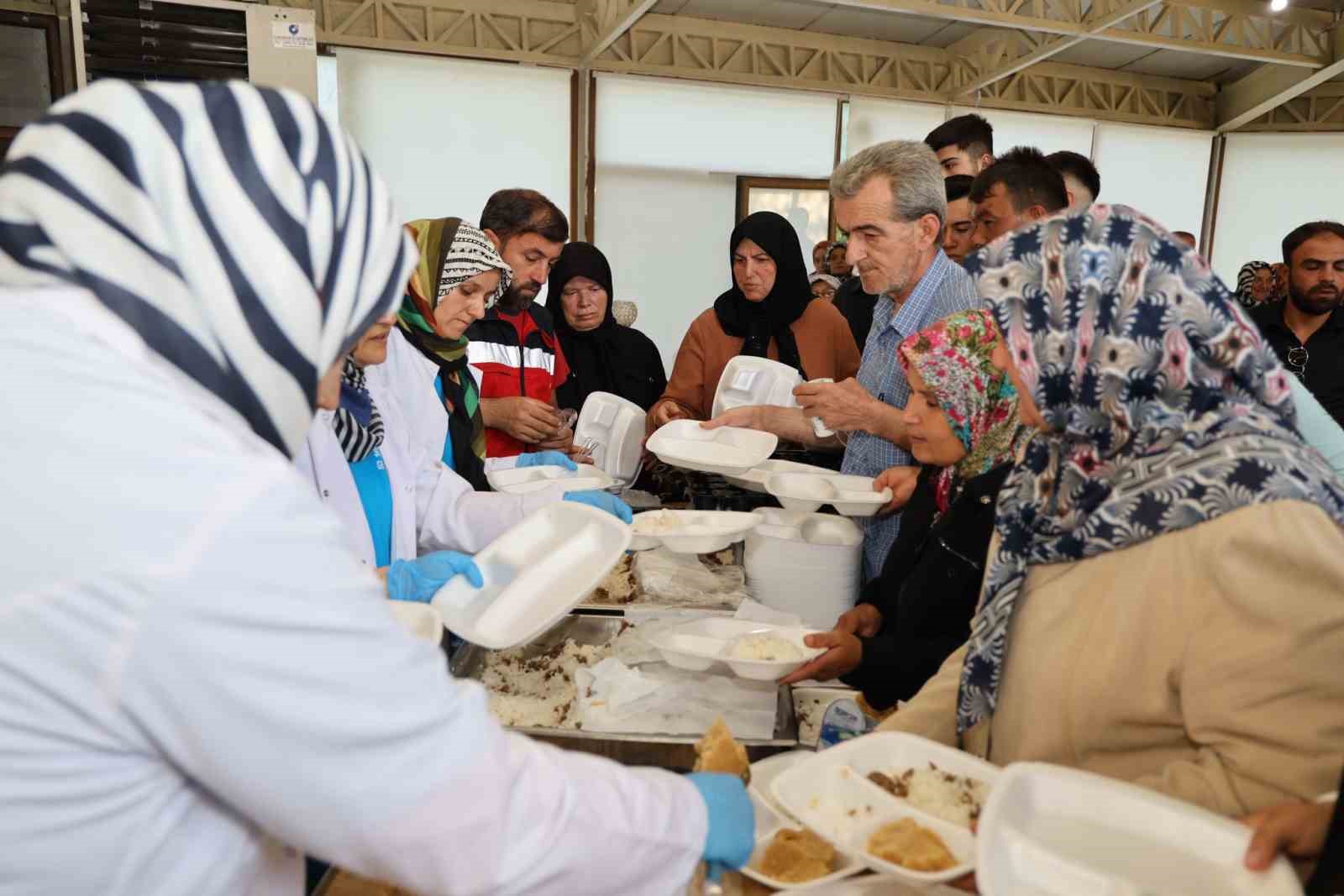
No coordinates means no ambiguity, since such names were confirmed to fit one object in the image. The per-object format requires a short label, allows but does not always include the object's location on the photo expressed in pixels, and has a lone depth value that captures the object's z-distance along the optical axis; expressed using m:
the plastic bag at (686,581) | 1.90
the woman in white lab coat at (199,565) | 0.51
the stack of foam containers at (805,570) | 1.92
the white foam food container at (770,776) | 1.09
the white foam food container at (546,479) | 2.31
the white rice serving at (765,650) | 1.44
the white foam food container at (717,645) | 1.40
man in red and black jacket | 2.72
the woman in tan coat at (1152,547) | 0.84
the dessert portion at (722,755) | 1.08
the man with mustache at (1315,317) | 3.15
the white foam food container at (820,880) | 0.97
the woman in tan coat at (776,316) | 2.95
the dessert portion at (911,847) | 0.89
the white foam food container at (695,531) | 1.89
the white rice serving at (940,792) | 1.01
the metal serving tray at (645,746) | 1.32
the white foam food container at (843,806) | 0.94
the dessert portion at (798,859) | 1.00
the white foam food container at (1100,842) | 0.76
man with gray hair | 2.10
